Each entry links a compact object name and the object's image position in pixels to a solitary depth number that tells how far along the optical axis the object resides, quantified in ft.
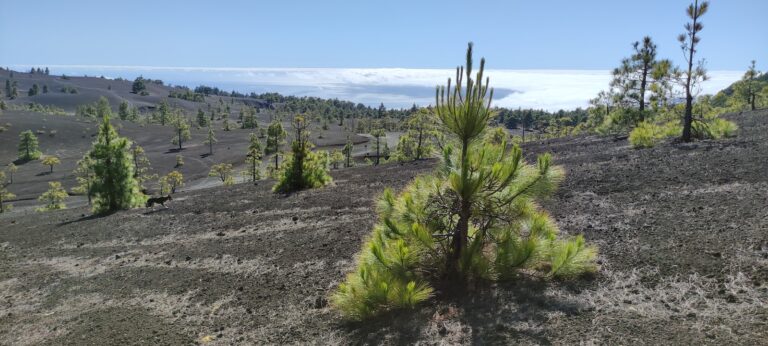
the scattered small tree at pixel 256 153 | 154.49
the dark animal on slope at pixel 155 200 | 59.08
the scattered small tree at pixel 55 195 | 134.06
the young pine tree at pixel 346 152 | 232.32
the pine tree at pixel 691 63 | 52.13
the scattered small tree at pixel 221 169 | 186.99
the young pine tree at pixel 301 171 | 63.77
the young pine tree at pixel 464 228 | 16.17
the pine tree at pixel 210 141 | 298.60
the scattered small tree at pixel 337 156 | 210.90
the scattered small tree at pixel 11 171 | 211.41
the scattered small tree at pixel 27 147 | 266.16
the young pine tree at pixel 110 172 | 63.36
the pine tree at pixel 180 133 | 320.09
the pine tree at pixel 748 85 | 128.57
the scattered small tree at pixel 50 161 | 211.88
